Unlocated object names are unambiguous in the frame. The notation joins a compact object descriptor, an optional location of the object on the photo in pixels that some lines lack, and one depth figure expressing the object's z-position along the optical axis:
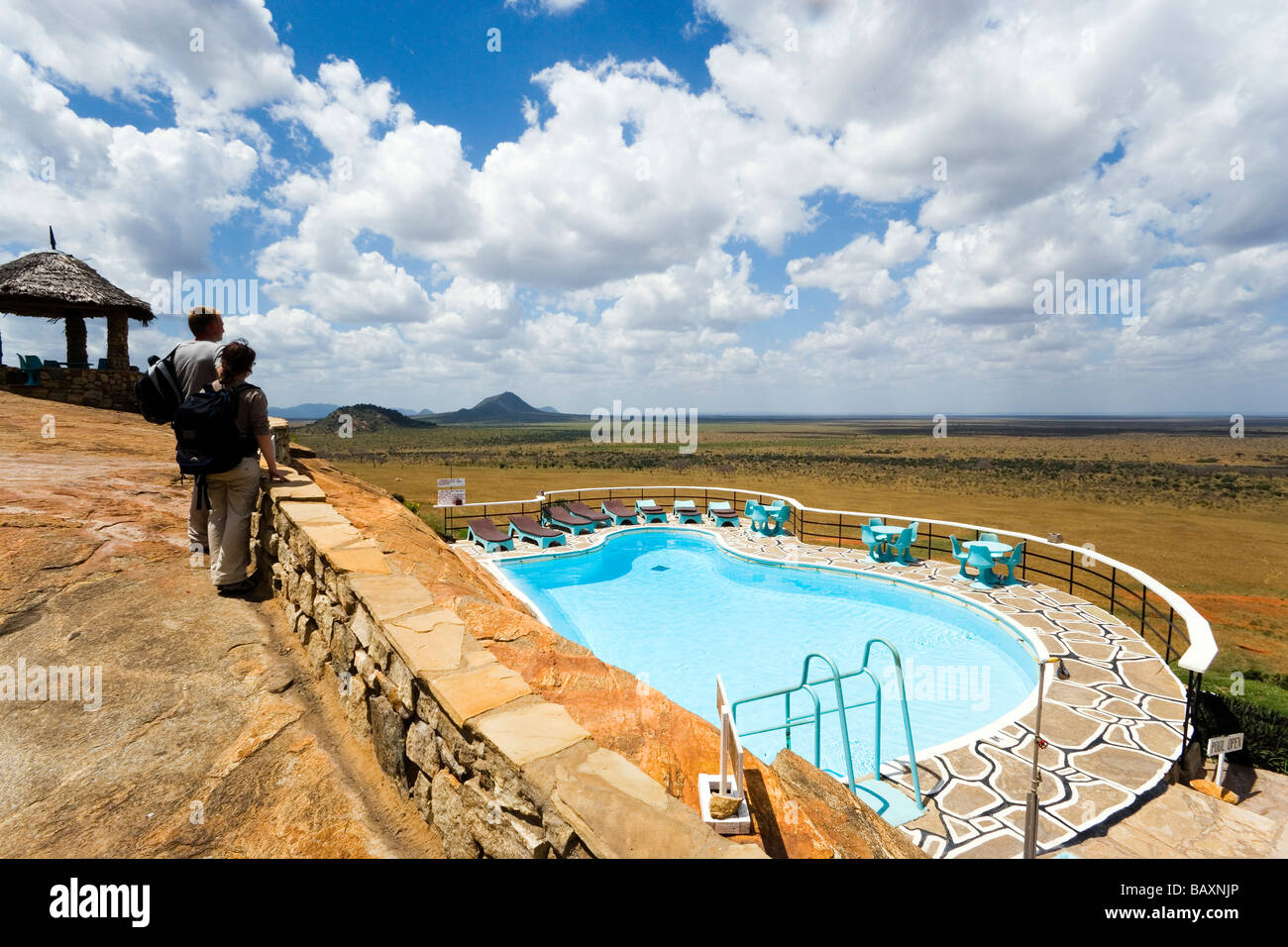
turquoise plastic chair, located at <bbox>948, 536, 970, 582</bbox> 10.46
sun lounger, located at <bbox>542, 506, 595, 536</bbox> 15.38
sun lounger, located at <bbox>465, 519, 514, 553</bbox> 13.88
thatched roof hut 9.87
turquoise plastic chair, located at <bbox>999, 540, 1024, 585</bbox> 9.88
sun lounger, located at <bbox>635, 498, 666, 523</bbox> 16.88
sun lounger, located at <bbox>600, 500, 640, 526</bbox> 16.66
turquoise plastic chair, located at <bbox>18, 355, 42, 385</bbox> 9.63
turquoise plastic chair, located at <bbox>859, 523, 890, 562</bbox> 11.95
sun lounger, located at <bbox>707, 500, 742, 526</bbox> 16.59
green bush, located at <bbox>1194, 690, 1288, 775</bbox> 5.34
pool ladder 4.36
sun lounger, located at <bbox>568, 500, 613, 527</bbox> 15.88
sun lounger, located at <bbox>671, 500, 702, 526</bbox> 17.00
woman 3.50
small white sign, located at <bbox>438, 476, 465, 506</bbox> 14.27
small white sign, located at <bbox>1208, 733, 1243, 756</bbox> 4.61
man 3.70
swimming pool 6.94
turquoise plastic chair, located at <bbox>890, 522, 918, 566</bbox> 11.77
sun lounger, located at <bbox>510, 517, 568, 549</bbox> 14.09
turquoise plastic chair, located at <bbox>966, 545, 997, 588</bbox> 9.87
